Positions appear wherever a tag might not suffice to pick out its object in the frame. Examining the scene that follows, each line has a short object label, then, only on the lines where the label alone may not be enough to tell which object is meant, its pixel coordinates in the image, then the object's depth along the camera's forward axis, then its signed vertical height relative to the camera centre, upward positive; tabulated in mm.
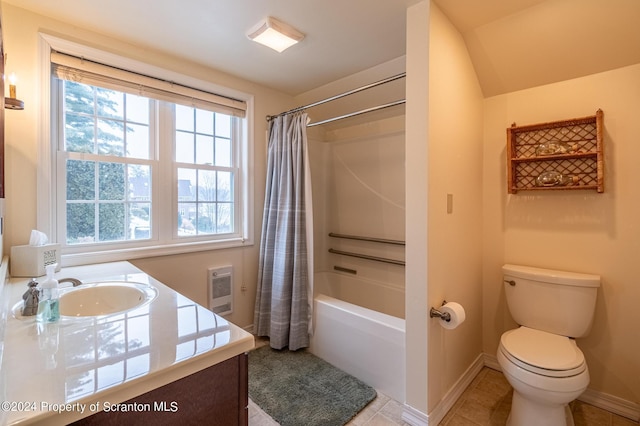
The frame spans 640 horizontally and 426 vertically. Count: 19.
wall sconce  1319 +520
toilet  1355 -729
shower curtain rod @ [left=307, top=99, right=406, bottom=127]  1699 +651
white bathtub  1752 -887
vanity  624 -386
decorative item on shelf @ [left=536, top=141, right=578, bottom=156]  1797 +403
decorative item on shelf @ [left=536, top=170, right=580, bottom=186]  1793 +204
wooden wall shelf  1713 +349
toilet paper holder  1530 -548
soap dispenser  957 -299
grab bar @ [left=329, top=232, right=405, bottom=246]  2646 -266
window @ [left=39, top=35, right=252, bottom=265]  1805 +348
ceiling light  1688 +1091
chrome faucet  1236 -298
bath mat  1636 -1138
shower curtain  2309 -286
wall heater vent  2354 -644
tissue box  1452 -243
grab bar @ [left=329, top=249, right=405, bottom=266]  2631 -447
